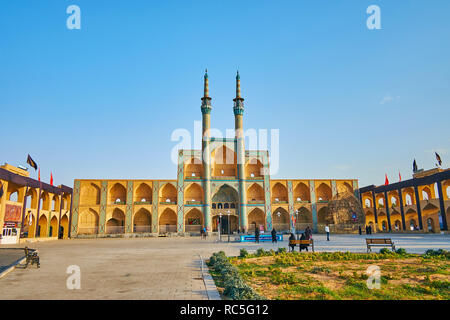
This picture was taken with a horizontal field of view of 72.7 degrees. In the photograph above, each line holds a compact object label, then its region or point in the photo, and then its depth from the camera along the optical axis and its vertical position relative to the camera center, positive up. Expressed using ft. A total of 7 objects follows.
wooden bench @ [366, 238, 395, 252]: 41.99 -4.01
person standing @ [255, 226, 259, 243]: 68.08 -4.32
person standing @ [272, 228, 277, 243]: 66.90 -4.44
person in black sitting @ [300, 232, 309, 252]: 46.19 -4.66
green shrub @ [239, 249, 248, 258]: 40.19 -4.93
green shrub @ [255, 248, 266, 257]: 41.04 -4.96
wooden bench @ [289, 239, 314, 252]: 45.32 -4.05
